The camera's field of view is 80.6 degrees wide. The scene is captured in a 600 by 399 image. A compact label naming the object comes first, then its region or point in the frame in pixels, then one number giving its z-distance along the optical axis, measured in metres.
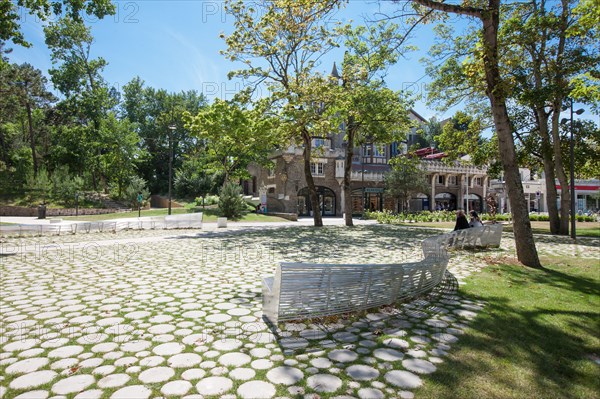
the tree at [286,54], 17.89
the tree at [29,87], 37.30
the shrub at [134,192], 37.03
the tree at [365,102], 19.16
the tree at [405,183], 37.47
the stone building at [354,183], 39.91
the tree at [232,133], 20.44
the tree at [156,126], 54.22
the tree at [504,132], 8.83
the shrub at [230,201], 29.05
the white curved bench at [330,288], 4.60
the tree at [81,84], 42.00
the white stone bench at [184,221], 21.83
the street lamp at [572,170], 16.83
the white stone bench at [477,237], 12.20
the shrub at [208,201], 40.81
